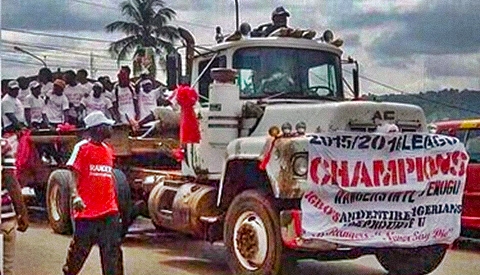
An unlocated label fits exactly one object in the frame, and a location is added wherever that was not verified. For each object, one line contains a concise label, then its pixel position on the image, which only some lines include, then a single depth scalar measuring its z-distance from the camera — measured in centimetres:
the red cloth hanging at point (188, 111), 622
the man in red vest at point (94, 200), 498
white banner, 523
